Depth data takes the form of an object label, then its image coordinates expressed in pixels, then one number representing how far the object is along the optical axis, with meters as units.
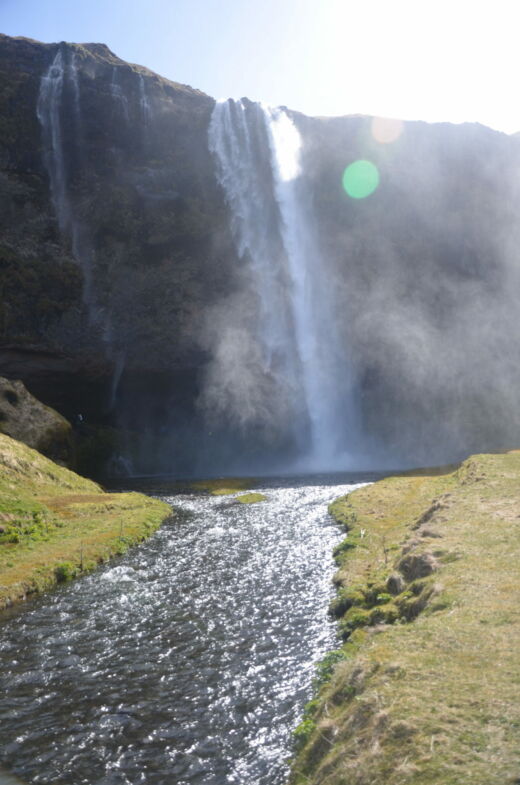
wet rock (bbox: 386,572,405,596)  17.17
